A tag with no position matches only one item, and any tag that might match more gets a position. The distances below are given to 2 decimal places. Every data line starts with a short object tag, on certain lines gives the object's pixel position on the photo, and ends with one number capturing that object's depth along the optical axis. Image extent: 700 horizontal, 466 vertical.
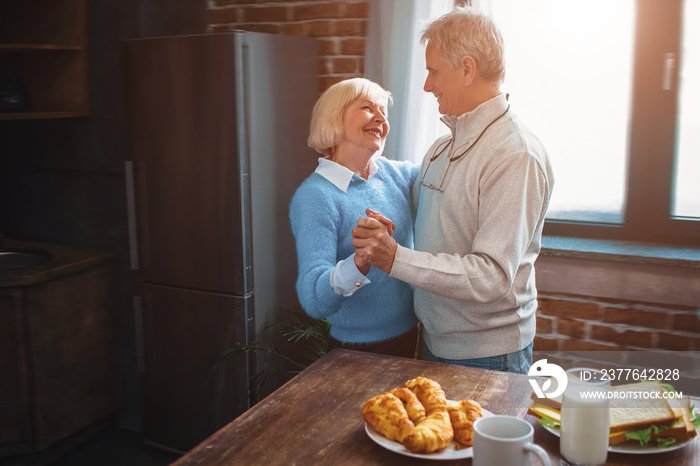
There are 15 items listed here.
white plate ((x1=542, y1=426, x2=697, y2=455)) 1.04
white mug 0.88
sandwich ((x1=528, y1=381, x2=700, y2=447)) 1.07
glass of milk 0.97
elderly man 1.46
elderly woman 1.71
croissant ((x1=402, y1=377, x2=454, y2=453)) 1.04
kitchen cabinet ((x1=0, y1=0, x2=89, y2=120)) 2.88
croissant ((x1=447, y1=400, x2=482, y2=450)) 1.08
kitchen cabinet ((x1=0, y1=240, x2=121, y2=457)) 2.50
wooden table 1.07
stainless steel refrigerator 2.36
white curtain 2.54
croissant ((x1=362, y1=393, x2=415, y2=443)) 1.08
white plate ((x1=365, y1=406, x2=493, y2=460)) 1.04
